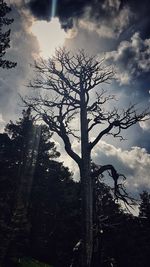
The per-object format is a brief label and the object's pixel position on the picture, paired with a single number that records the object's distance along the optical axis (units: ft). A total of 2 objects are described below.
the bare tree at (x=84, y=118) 21.74
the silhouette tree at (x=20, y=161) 57.96
